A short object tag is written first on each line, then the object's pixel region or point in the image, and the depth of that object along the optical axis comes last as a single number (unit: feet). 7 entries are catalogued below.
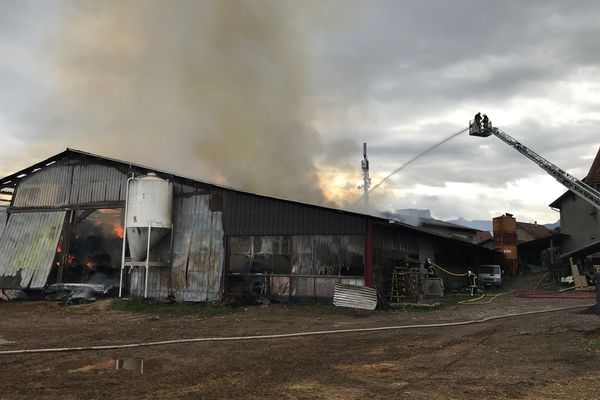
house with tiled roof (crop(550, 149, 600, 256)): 124.47
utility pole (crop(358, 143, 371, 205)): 143.09
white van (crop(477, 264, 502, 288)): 101.61
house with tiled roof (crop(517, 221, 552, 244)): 182.65
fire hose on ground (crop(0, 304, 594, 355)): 33.62
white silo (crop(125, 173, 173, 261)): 66.59
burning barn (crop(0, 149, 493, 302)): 62.23
